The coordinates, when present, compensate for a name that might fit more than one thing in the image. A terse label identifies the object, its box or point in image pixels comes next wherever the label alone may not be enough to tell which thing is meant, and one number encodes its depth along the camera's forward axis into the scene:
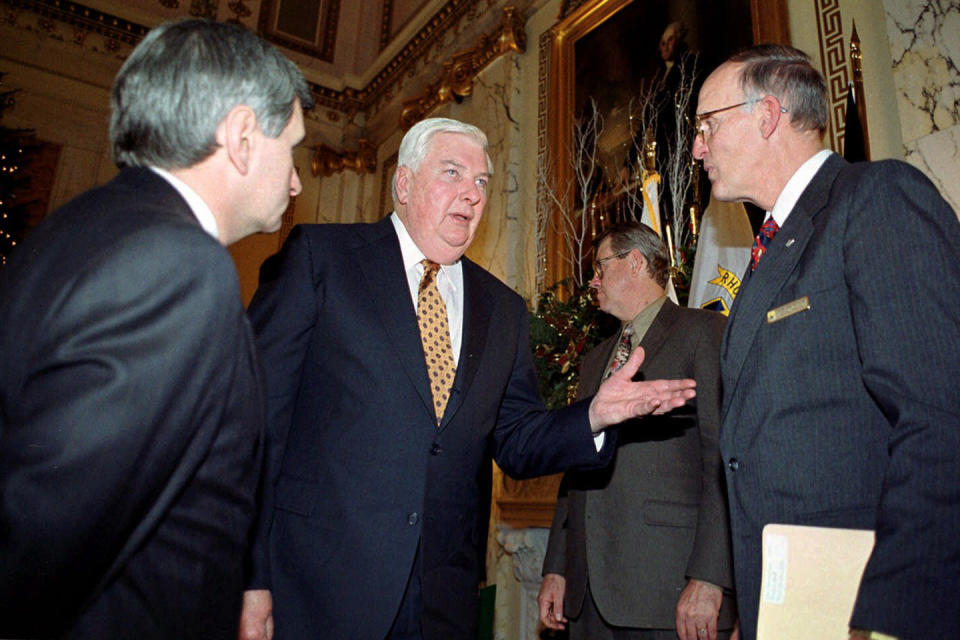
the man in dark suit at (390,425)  1.57
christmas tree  5.32
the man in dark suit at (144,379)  0.76
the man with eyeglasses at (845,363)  1.01
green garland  3.67
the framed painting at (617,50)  4.00
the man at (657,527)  2.04
